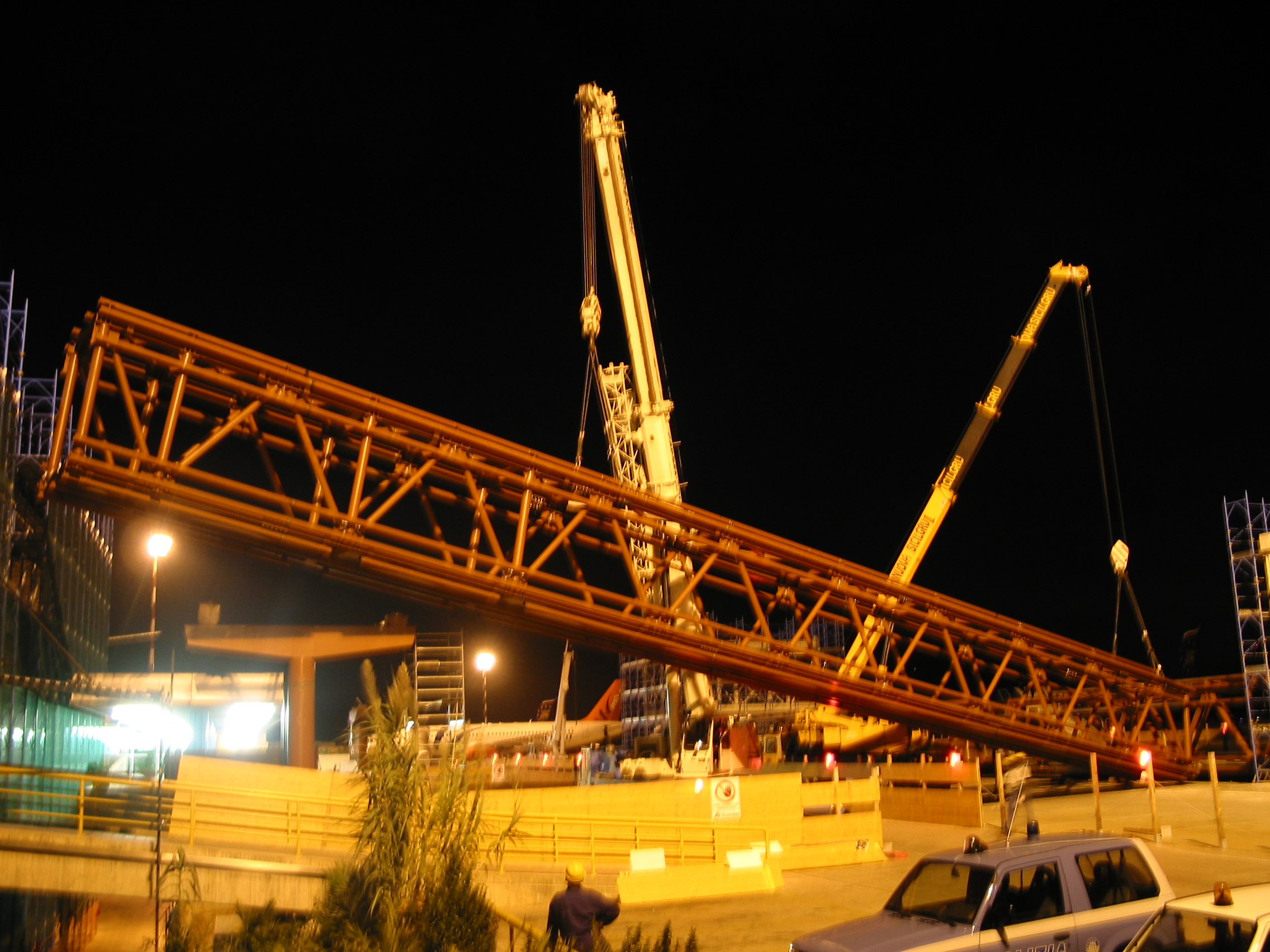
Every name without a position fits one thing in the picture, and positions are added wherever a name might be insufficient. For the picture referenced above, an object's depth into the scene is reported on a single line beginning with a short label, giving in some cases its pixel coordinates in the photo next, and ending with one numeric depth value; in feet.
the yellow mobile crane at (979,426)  123.95
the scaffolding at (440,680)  151.33
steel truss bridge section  50.55
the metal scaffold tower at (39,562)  72.49
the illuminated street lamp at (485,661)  93.40
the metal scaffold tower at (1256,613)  106.01
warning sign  67.36
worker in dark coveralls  30.99
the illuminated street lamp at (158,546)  42.01
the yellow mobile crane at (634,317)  76.07
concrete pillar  94.63
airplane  149.79
